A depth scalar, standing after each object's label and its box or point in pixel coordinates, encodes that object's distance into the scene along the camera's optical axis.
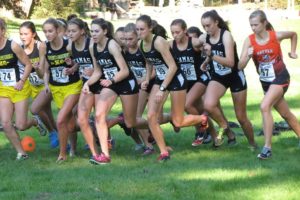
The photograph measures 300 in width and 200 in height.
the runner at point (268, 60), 15.77
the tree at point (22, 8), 101.84
